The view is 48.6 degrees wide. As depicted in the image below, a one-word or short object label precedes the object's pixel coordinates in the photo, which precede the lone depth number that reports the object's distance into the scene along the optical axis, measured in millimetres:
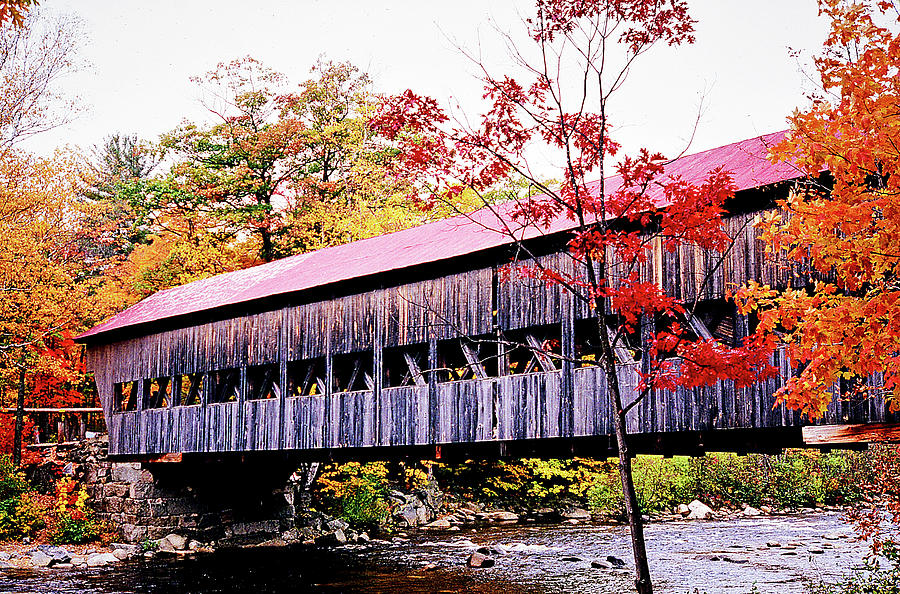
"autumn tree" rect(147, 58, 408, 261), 23484
